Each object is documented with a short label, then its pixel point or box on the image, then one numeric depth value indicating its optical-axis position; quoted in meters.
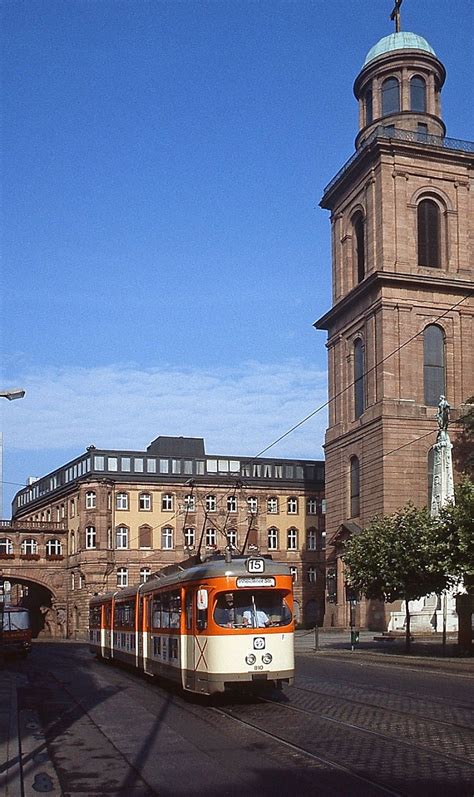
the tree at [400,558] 39.06
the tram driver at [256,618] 20.80
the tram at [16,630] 48.91
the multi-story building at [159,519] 88.81
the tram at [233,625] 20.38
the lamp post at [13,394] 24.36
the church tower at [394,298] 70.81
